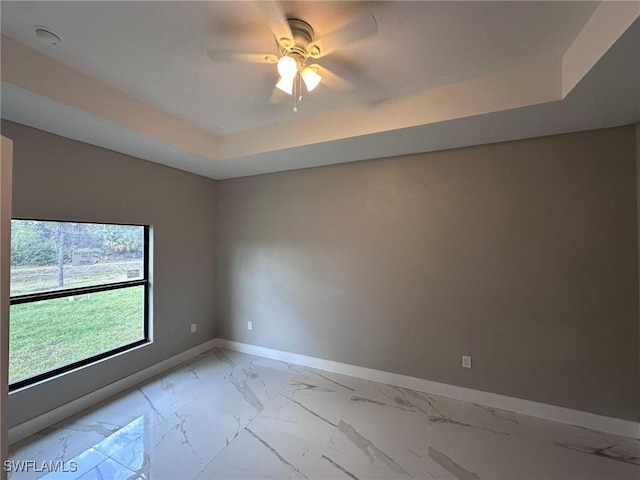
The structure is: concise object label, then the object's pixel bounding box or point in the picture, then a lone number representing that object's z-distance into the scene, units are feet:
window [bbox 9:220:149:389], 7.20
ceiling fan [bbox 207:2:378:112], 4.53
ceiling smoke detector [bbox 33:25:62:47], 5.09
